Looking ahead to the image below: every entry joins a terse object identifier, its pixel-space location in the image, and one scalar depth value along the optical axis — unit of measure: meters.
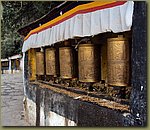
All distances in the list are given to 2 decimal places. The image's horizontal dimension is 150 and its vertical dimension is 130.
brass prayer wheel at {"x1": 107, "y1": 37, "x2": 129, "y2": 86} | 1.48
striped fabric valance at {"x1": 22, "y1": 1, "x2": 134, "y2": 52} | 1.38
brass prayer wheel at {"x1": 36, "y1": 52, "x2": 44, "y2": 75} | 2.80
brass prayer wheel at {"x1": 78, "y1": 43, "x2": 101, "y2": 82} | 1.84
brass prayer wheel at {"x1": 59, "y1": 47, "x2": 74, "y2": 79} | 2.14
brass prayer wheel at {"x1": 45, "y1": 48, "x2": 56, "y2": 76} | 2.45
